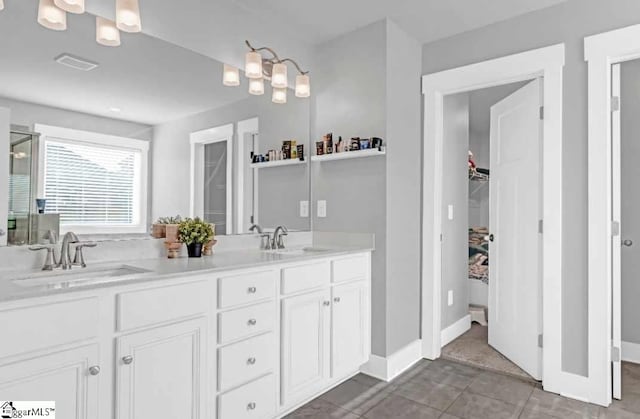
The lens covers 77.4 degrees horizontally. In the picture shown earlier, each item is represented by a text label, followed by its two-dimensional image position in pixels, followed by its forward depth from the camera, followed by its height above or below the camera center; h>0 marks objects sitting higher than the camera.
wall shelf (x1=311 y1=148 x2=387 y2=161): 2.70 +0.42
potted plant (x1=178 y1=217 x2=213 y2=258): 2.17 -0.12
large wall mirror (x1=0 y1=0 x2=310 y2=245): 1.76 +0.41
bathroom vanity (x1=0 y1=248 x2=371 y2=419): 1.27 -0.50
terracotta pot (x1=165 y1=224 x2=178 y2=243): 2.17 -0.11
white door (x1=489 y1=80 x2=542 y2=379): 2.74 -0.10
